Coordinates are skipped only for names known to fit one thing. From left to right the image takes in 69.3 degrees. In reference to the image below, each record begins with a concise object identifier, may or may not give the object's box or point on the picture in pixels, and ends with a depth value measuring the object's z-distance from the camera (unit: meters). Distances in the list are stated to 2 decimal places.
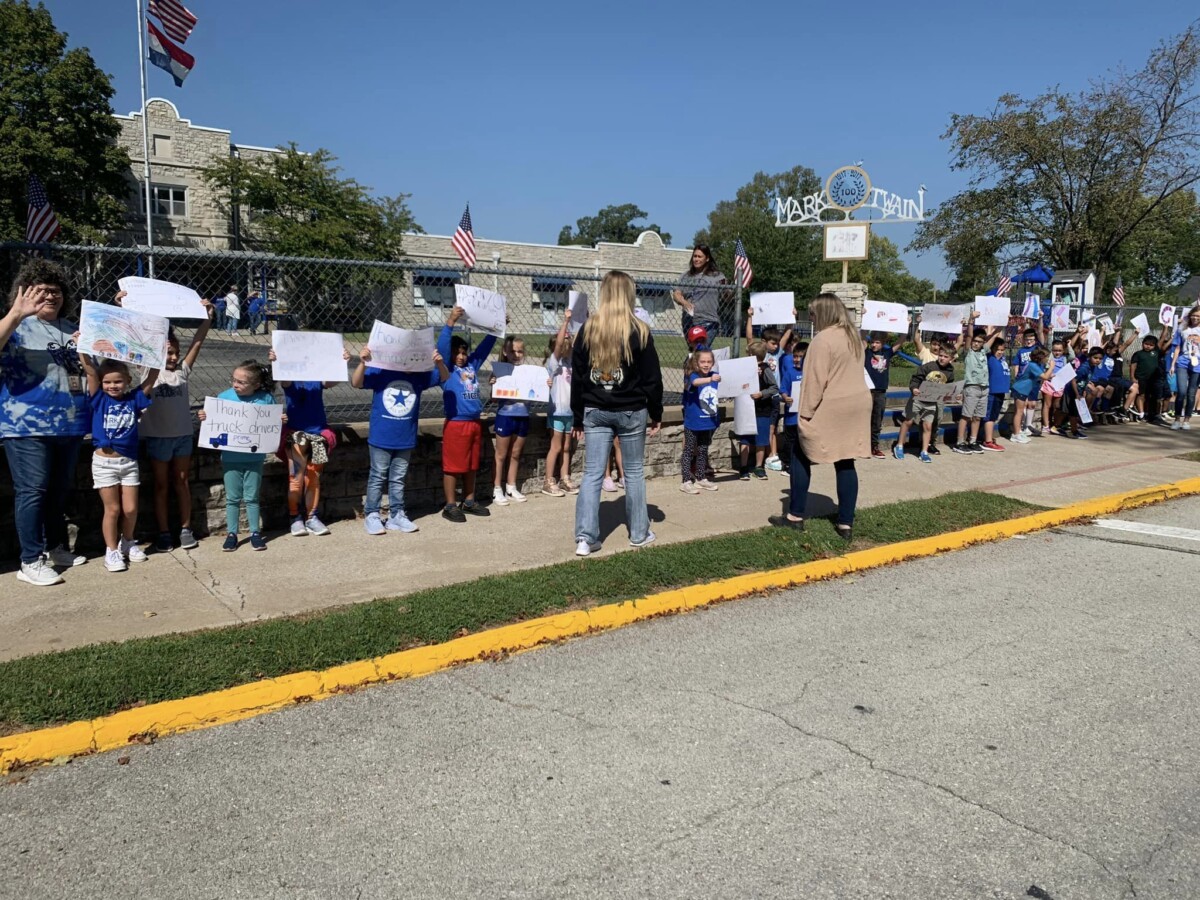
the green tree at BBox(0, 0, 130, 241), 34.88
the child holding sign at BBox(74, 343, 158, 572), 5.51
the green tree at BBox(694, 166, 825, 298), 59.00
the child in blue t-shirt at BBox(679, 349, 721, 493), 8.41
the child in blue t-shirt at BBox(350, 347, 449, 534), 6.66
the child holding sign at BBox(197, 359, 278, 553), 6.14
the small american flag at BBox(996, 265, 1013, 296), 17.23
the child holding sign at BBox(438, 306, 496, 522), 7.11
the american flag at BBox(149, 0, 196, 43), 22.69
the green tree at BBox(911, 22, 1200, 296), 25.80
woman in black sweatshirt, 5.93
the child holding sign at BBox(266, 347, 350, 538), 6.45
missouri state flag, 23.47
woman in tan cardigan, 6.46
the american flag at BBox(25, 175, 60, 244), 7.46
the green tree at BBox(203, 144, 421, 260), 39.47
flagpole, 25.31
